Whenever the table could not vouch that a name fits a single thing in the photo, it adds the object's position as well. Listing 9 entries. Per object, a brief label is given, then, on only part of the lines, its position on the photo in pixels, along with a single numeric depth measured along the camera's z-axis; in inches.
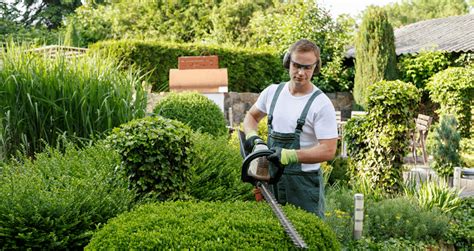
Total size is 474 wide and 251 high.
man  129.8
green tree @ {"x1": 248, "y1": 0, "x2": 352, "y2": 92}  681.0
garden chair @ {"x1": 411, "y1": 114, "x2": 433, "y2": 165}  381.5
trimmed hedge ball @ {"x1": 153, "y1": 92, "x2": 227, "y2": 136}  308.8
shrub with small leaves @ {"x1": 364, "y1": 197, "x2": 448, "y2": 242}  214.4
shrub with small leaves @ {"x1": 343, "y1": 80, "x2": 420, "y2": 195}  263.7
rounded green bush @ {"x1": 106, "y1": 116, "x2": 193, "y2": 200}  151.7
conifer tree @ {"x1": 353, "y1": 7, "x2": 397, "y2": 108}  625.6
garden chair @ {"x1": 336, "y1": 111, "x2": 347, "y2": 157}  397.1
